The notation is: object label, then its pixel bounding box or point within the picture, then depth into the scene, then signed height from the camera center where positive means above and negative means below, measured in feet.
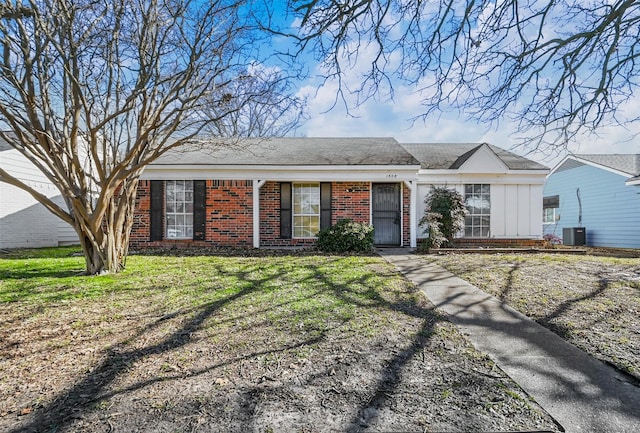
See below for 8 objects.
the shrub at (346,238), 31.45 -1.88
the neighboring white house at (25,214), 37.76 +0.81
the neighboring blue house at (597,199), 46.39 +2.42
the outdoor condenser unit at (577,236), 52.11 -3.17
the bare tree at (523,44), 15.82 +8.87
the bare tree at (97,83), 17.75 +8.06
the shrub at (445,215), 33.68 +0.17
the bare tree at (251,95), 22.45 +8.56
